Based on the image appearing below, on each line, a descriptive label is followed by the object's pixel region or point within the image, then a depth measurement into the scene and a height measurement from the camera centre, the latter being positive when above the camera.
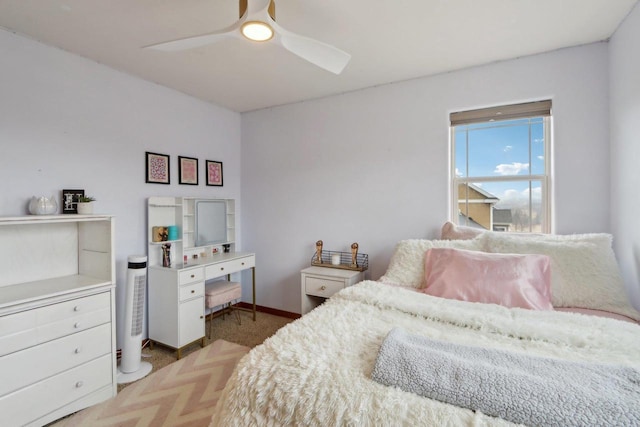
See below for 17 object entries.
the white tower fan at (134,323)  2.31 -0.85
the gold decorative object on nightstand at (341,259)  2.98 -0.48
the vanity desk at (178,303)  2.54 -0.78
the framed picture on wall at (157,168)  2.81 +0.44
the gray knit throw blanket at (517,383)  0.77 -0.49
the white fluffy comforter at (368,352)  0.86 -0.53
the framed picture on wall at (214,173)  3.42 +0.47
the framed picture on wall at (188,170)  3.11 +0.46
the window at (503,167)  2.43 +0.39
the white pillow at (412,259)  2.17 -0.35
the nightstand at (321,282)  2.77 -0.65
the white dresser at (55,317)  1.63 -0.61
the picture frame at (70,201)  2.23 +0.10
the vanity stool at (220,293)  2.88 -0.78
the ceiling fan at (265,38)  1.45 +0.93
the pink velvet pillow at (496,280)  1.72 -0.41
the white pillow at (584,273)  1.72 -0.36
